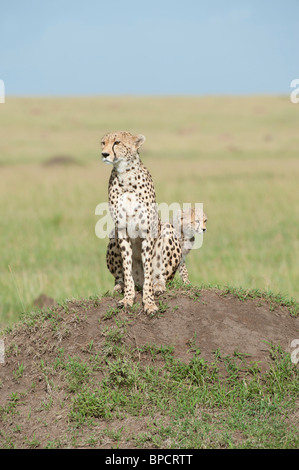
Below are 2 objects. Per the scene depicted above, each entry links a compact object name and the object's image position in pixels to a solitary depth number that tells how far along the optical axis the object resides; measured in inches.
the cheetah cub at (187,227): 522.0
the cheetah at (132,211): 433.4
